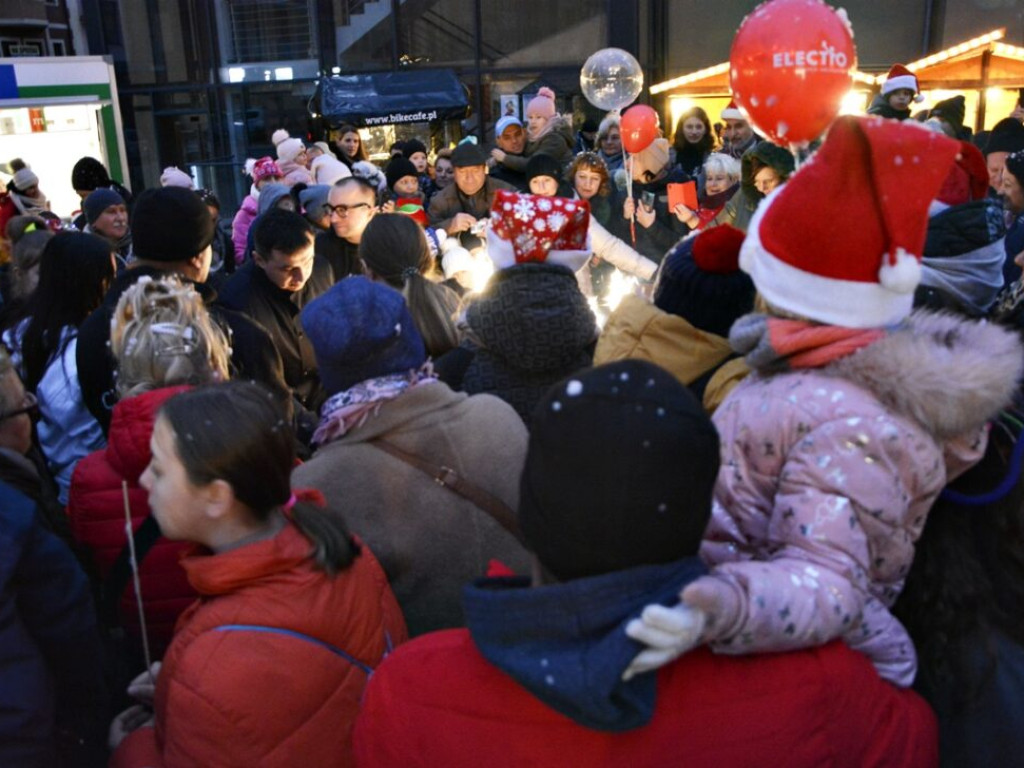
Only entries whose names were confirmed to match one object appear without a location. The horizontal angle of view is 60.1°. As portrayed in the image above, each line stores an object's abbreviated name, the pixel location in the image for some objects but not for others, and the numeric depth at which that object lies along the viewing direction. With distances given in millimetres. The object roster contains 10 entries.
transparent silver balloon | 7059
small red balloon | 6043
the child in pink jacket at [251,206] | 7027
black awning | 11531
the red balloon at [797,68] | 2490
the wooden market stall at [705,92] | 9516
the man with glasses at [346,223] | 4941
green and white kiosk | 11820
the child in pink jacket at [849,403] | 1355
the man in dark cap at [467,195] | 6285
